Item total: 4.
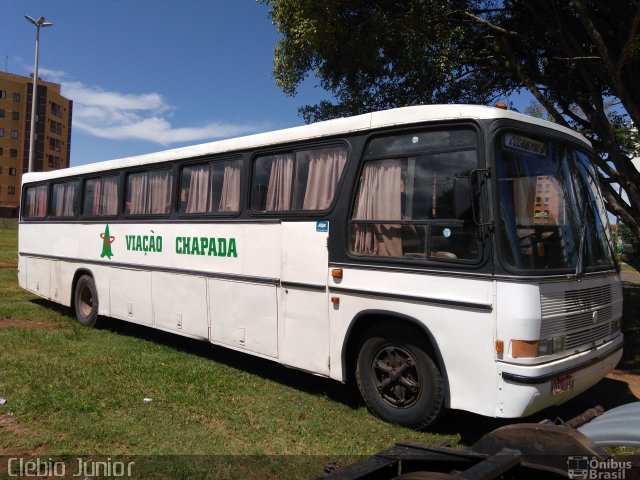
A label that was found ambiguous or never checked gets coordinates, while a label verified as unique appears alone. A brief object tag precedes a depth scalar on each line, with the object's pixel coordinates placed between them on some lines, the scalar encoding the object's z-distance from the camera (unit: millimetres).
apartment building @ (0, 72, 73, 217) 77625
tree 8523
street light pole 22744
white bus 4039
